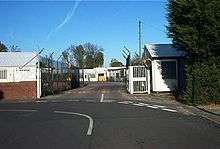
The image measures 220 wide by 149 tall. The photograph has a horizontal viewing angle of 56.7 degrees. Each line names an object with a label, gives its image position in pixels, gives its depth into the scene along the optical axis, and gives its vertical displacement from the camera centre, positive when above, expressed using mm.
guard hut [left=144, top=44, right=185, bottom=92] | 15940 +528
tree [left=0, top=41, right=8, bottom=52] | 48707 +7725
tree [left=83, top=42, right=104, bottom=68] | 62023 +6850
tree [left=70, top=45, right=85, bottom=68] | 59440 +7282
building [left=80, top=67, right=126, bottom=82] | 52807 +1122
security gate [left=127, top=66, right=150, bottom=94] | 16308 -89
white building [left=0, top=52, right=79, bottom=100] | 15341 +283
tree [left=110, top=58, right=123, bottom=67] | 71358 +5376
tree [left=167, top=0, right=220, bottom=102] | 10477 +1849
